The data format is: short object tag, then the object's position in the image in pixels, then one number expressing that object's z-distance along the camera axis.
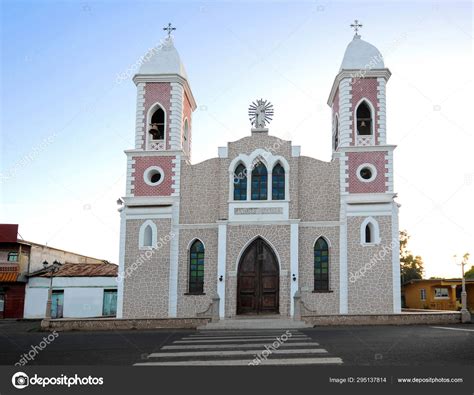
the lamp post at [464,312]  19.50
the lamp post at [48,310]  21.47
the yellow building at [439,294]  36.80
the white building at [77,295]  33.22
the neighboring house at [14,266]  33.94
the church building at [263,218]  22.20
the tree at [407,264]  52.15
